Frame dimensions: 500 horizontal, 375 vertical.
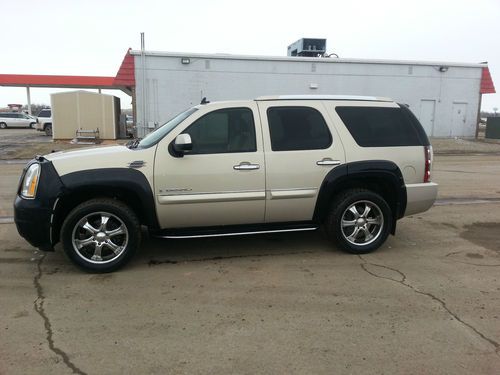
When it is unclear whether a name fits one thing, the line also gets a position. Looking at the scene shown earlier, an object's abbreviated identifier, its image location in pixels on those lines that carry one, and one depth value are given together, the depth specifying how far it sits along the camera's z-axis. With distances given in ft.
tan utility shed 78.38
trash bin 94.38
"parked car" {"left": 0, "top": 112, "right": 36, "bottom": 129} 137.69
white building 78.38
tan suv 15.40
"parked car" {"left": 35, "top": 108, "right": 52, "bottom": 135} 105.50
